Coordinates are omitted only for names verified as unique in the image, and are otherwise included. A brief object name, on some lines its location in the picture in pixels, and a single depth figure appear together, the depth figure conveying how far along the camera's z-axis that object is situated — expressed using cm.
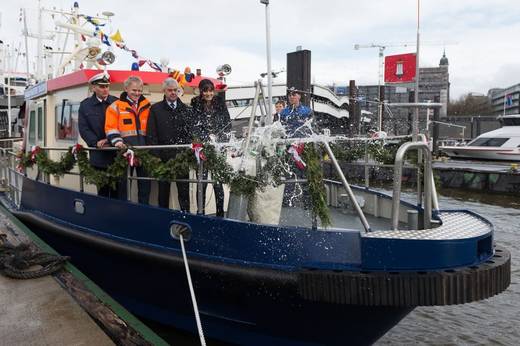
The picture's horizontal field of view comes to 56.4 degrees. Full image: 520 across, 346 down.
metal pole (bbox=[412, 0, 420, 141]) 406
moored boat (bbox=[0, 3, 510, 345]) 351
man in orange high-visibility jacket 491
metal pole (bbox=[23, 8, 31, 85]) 1385
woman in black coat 472
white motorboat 2280
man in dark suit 481
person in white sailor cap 518
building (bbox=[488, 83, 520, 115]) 9100
